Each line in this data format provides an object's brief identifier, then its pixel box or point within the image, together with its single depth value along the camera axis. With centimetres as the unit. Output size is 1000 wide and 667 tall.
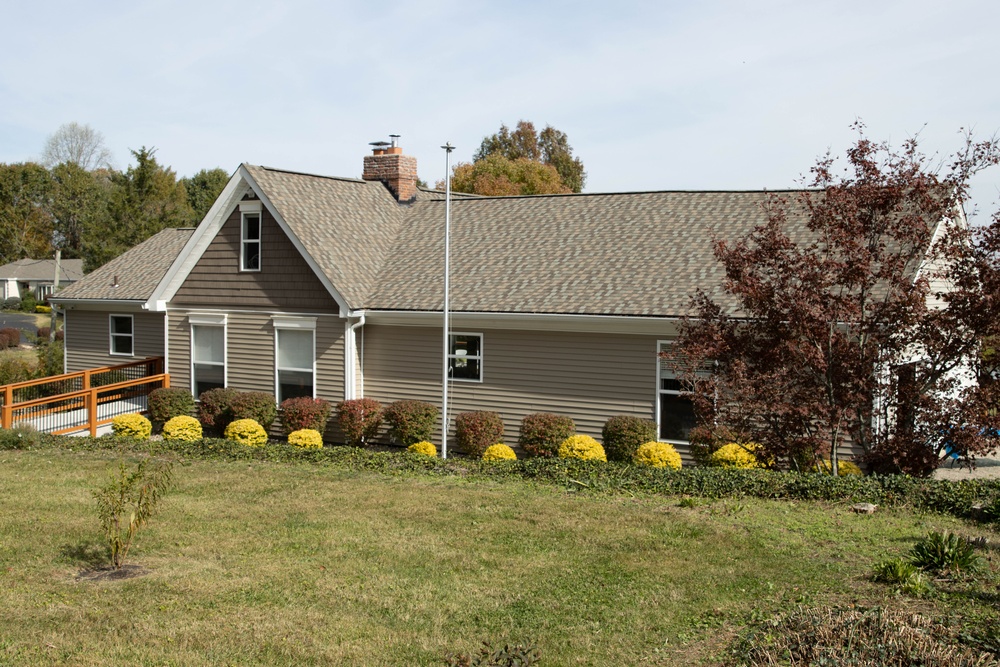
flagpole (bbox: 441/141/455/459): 1772
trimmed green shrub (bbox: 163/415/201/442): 1983
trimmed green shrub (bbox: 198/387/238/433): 2061
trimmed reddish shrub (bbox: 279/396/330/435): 1953
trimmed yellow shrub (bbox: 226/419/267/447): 1922
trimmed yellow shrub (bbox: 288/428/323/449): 1869
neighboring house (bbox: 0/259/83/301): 7706
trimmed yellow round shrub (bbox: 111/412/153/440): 2016
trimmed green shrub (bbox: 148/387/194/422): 2122
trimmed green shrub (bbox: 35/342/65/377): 3042
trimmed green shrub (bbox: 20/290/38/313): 7331
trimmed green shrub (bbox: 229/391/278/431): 2027
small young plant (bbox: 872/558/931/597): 816
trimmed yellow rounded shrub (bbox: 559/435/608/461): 1700
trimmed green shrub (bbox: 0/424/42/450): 1836
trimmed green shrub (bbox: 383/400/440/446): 1905
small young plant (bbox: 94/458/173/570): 954
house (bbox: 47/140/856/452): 1803
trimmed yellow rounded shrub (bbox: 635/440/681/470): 1638
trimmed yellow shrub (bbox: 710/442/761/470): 1589
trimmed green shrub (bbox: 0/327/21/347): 4725
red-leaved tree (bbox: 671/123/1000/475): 1213
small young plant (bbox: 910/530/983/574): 860
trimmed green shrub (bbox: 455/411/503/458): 1845
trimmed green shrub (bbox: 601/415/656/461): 1722
